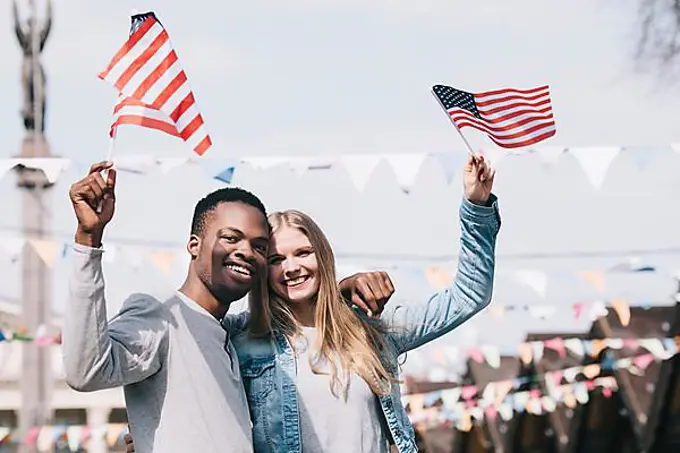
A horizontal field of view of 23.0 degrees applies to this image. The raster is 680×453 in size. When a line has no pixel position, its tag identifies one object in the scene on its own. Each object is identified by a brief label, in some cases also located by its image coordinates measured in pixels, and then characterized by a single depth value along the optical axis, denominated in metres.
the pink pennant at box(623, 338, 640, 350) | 16.88
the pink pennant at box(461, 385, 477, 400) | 19.52
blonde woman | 5.11
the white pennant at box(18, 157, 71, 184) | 9.10
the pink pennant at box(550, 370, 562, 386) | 18.91
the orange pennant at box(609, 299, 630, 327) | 14.55
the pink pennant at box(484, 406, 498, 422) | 19.32
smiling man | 4.35
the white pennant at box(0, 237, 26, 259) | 10.99
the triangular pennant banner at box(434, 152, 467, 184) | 9.55
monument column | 30.55
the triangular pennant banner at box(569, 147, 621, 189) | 9.41
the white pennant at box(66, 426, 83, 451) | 16.16
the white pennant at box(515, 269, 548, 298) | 12.34
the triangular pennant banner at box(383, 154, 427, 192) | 9.44
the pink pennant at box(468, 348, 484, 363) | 15.88
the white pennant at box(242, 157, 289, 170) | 9.55
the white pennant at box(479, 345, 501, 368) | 15.66
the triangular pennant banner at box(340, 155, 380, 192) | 9.48
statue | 31.41
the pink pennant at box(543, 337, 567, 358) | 16.66
